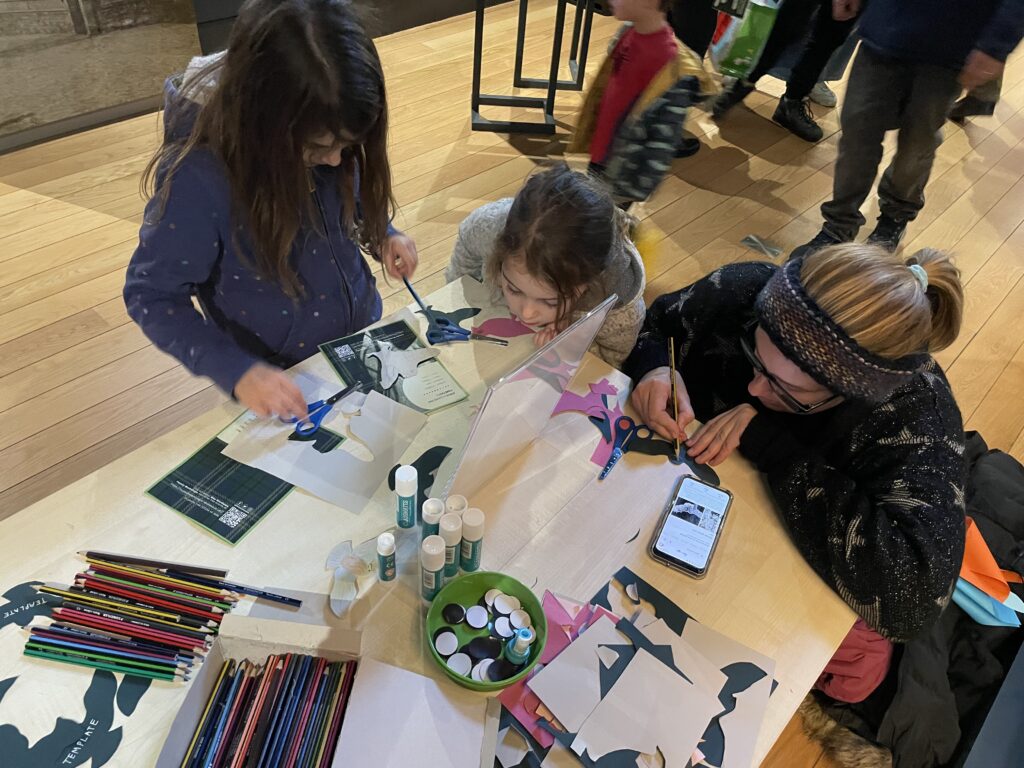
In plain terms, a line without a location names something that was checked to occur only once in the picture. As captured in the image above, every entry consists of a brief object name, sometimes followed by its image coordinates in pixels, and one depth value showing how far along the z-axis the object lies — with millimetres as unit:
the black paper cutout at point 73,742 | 697
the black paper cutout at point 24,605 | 785
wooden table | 768
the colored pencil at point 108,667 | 765
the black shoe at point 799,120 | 3379
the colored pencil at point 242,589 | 841
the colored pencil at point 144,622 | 794
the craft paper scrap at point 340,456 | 977
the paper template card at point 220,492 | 910
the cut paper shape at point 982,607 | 1416
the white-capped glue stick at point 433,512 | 829
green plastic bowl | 792
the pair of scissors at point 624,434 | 1098
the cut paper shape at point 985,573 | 1432
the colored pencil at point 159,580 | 826
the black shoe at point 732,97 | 3389
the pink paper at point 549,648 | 789
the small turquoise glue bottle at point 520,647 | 792
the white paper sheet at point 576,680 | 800
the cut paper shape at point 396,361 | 1146
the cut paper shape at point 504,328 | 1262
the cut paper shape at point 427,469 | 988
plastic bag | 2855
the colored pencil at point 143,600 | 810
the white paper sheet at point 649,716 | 786
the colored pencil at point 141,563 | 839
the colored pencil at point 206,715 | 692
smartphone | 961
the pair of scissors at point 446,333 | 1231
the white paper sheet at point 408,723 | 723
